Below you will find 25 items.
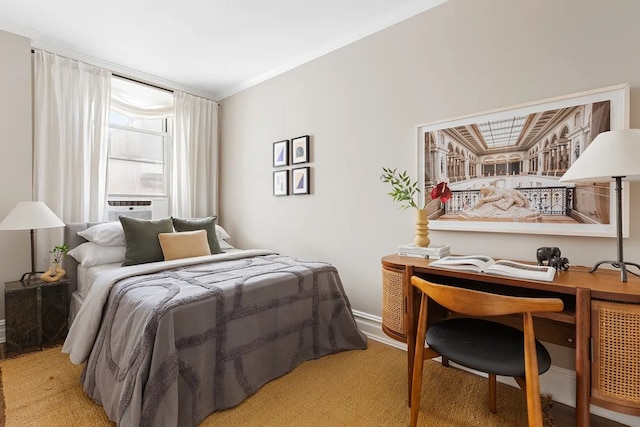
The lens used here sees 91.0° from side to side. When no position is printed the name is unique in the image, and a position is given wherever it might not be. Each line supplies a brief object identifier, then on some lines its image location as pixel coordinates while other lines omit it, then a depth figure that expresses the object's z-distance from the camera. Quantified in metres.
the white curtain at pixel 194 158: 3.76
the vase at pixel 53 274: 2.50
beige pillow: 2.64
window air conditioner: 3.36
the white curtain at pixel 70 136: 2.79
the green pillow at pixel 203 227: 3.04
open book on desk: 1.40
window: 3.40
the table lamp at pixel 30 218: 2.29
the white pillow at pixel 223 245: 3.34
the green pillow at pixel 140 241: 2.60
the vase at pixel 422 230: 2.04
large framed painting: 1.65
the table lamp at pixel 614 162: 1.27
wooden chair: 1.17
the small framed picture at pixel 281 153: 3.27
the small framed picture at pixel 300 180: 3.08
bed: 1.46
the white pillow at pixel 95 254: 2.59
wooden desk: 1.16
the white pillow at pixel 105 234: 2.69
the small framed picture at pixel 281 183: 3.28
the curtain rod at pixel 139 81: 3.30
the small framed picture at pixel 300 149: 3.08
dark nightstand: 2.32
